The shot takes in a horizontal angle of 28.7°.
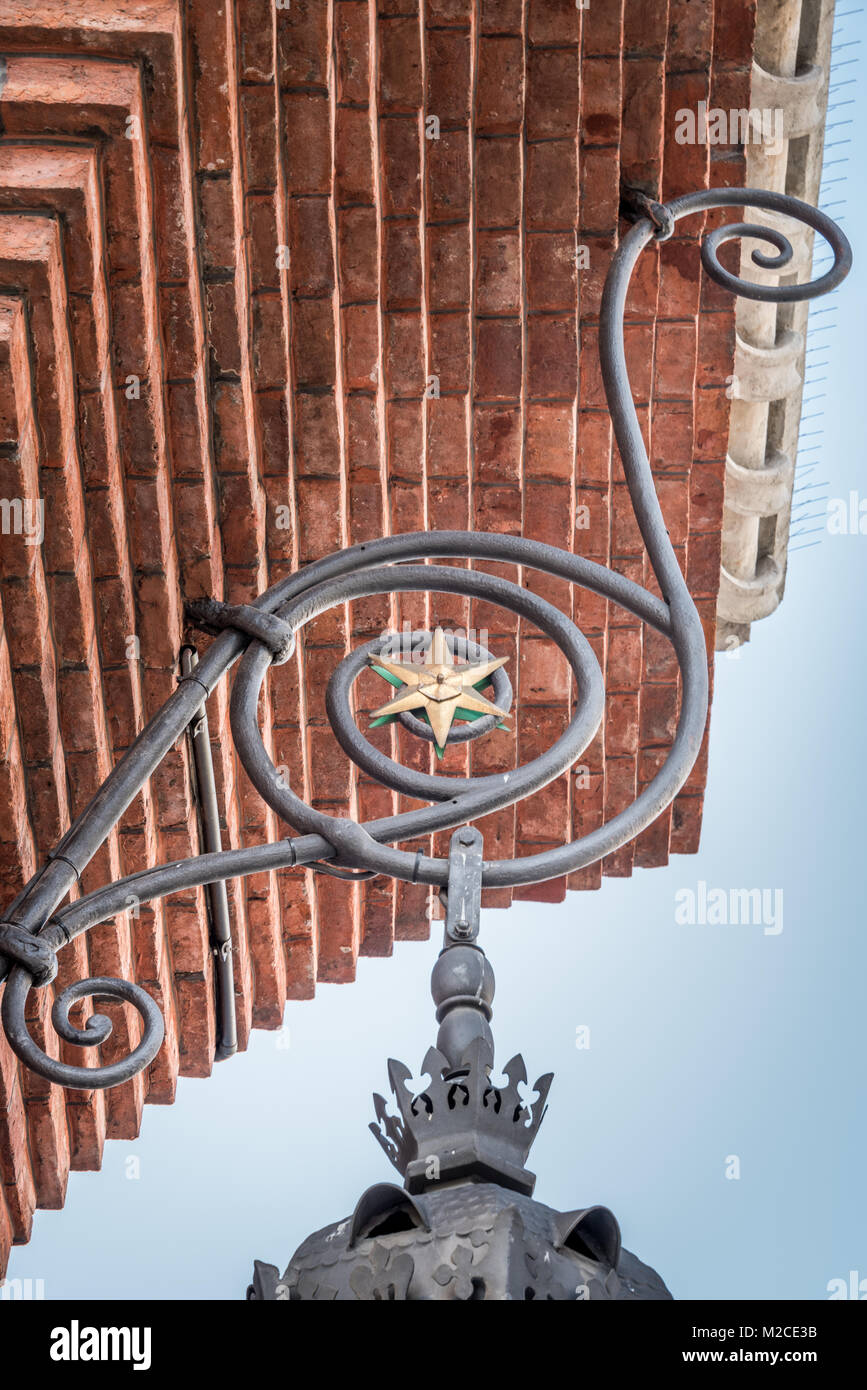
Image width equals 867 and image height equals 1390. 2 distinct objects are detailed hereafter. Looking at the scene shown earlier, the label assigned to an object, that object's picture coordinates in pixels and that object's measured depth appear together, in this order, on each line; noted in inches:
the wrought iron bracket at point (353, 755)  91.2
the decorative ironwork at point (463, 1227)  71.4
